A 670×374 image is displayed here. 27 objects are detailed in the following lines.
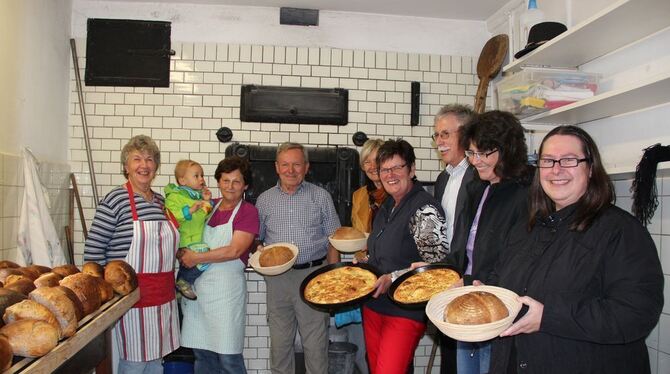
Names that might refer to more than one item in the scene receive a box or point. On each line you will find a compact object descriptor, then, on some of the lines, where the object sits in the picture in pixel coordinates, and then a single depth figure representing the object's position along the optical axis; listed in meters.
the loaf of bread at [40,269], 2.20
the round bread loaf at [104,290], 2.17
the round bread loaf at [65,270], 2.22
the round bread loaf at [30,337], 1.45
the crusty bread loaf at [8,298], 1.63
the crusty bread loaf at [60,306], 1.71
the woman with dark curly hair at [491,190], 2.00
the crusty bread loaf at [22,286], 1.82
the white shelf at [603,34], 2.28
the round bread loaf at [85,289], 1.96
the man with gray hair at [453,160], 2.56
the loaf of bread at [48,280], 1.98
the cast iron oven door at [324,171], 4.05
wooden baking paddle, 3.99
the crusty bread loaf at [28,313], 1.60
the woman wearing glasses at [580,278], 1.43
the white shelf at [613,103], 2.19
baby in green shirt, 3.20
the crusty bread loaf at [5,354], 1.35
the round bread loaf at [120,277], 2.37
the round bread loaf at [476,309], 1.52
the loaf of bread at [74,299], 1.83
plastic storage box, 2.85
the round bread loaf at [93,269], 2.35
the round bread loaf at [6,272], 1.99
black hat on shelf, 3.00
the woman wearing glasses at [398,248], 2.44
